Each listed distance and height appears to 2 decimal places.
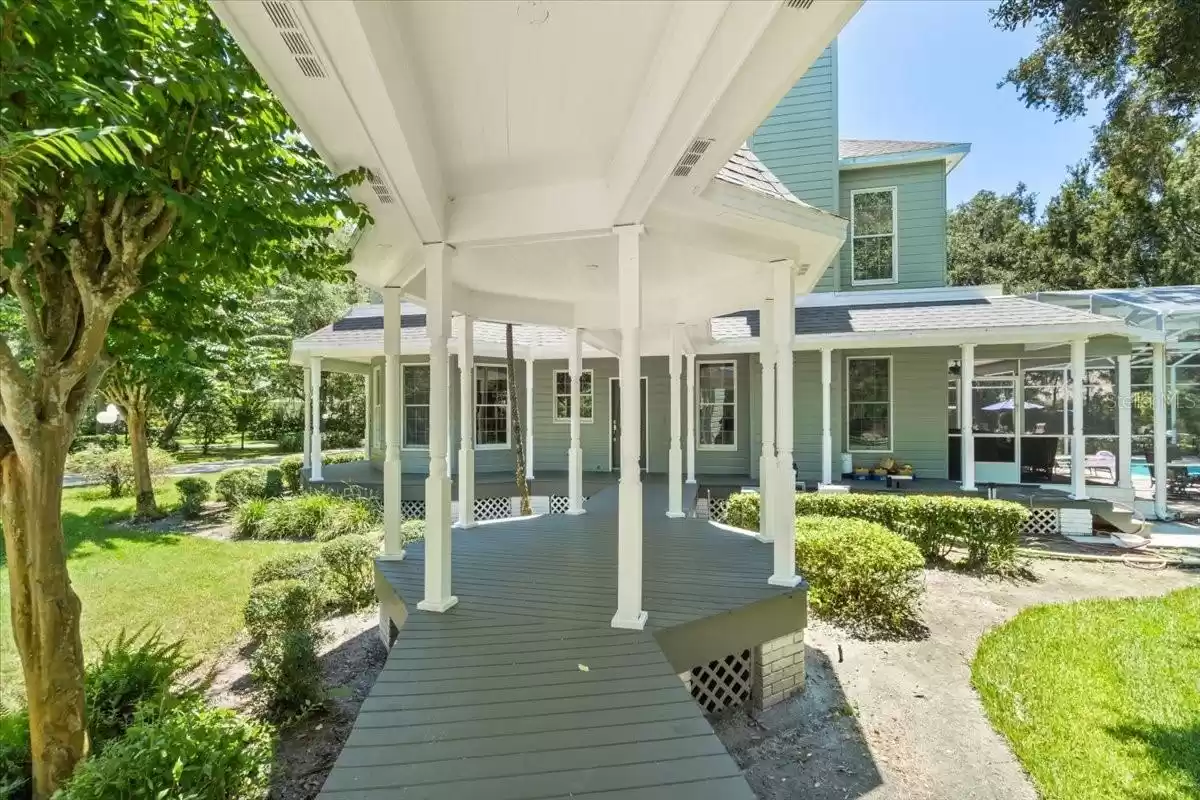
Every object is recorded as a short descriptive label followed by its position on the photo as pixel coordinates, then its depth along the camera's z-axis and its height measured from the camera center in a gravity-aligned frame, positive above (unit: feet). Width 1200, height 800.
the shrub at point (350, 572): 20.54 -6.31
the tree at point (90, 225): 8.23 +3.06
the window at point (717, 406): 36.94 -0.03
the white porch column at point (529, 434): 34.58 -1.79
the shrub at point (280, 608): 16.02 -5.99
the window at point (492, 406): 38.60 +0.00
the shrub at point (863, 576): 18.19 -5.81
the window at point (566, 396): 39.58 +0.70
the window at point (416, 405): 39.27 +0.09
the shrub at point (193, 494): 36.76 -6.02
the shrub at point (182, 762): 8.07 -5.56
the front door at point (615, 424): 38.93 -1.29
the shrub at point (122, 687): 10.93 -5.94
